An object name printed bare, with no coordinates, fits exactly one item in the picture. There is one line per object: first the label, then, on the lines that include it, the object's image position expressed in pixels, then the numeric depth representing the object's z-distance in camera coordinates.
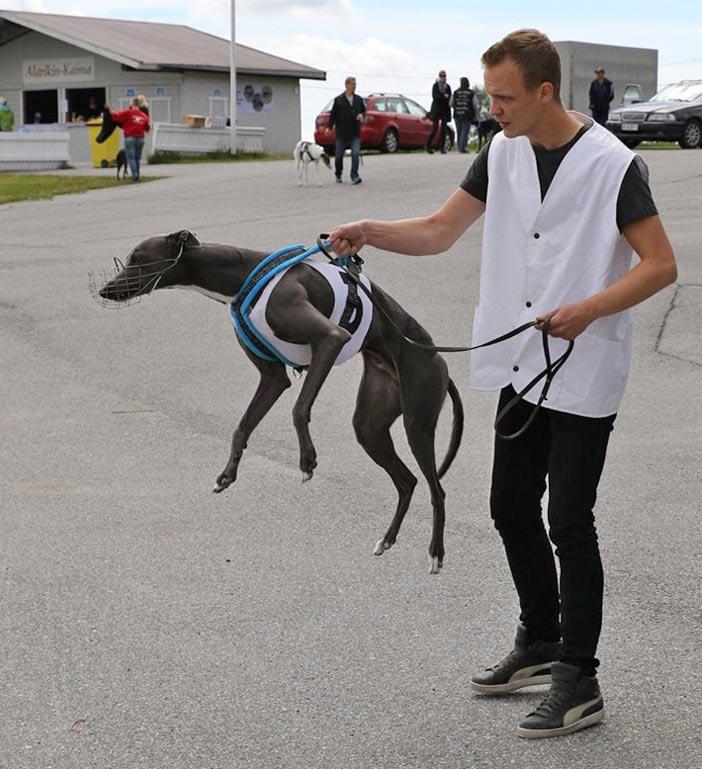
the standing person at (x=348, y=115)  23.58
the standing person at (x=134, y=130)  25.12
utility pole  36.97
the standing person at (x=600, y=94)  33.84
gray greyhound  3.96
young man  4.18
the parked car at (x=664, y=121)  29.64
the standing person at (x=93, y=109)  41.19
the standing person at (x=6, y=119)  39.53
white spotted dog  24.45
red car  35.09
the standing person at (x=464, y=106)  30.42
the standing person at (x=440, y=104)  31.28
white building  42.28
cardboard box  36.91
